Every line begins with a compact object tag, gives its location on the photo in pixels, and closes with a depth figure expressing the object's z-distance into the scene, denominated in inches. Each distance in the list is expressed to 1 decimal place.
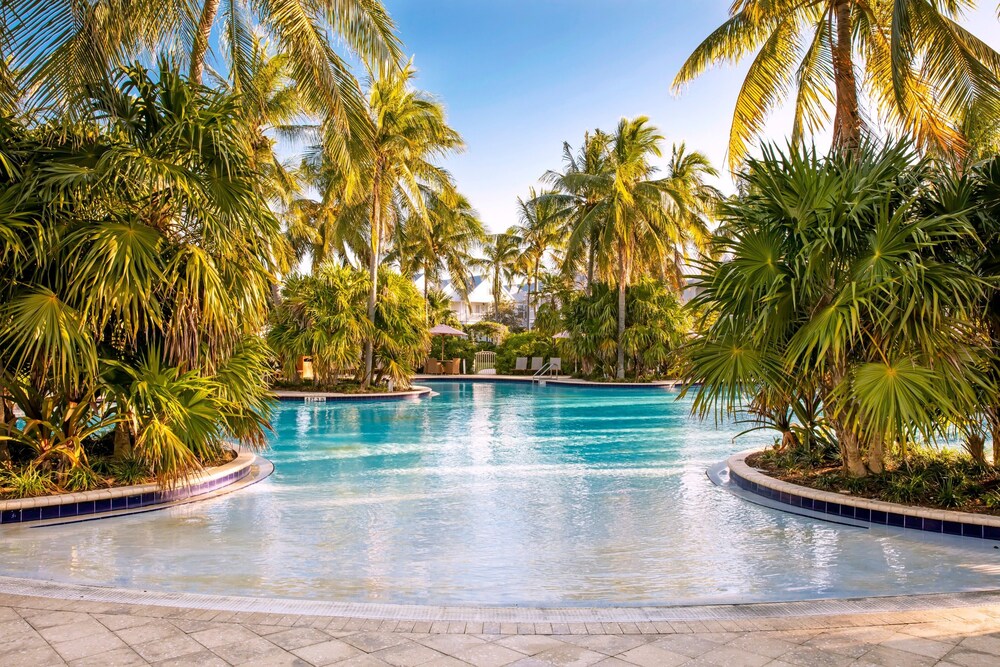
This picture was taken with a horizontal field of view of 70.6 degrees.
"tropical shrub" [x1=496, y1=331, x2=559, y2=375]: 1267.2
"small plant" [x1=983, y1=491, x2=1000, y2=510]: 229.9
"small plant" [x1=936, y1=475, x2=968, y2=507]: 237.3
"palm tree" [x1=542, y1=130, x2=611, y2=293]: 975.0
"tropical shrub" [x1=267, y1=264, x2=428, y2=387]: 757.9
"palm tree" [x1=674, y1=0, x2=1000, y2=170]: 332.8
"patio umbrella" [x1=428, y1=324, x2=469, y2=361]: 1149.0
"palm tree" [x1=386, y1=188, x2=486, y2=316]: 910.4
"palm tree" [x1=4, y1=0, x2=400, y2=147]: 253.3
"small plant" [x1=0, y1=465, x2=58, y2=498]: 242.5
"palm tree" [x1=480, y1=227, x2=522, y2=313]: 1528.1
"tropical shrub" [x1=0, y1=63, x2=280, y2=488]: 238.4
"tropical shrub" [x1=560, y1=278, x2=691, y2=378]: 989.2
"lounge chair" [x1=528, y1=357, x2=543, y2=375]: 1240.9
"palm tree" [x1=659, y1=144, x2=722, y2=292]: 941.8
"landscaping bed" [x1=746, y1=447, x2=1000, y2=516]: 239.3
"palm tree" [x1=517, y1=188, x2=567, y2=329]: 1358.9
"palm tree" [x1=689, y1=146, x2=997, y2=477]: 221.8
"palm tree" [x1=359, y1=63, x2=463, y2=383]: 783.7
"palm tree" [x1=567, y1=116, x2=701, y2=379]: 917.2
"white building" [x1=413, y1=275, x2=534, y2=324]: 1721.2
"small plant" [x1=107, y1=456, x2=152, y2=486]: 271.6
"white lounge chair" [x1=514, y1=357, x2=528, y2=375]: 1263.2
